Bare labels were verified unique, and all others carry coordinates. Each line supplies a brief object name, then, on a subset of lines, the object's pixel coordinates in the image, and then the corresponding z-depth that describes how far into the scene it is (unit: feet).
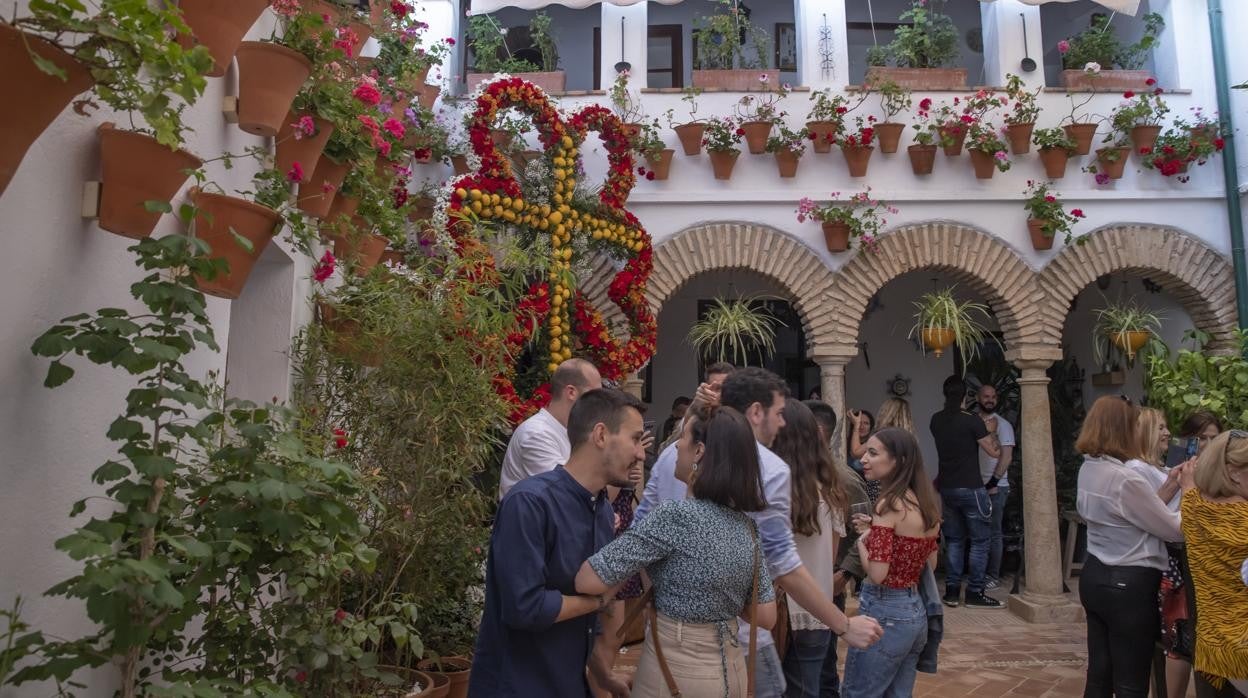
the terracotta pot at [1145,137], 26.86
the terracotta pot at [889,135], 26.68
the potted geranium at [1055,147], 26.61
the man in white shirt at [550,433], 13.10
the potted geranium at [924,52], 27.48
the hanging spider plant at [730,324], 25.62
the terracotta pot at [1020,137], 26.68
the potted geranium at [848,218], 26.45
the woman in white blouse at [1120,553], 13.88
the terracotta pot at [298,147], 11.54
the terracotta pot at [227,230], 8.78
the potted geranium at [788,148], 26.55
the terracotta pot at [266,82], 9.91
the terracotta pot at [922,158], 26.68
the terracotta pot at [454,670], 14.08
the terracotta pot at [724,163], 26.66
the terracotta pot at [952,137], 26.73
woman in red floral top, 11.99
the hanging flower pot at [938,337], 26.68
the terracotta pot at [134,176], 7.24
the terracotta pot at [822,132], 26.58
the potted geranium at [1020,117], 26.61
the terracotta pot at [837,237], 26.48
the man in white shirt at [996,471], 28.04
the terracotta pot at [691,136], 26.63
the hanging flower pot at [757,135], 26.58
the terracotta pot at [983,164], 26.66
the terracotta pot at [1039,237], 26.63
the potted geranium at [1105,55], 27.61
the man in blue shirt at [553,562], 7.95
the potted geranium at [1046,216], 26.50
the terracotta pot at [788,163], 26.61
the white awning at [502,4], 26.58
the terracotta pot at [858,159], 26.53
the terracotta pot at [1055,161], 26.71
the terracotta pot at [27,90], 5.39
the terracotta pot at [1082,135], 26.63
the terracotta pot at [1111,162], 26.84
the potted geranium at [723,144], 26.58
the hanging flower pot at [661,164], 26.73
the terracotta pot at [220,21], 8.22
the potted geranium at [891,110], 26.66
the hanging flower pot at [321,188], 12.53
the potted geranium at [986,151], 26.55
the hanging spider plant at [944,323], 26.55
